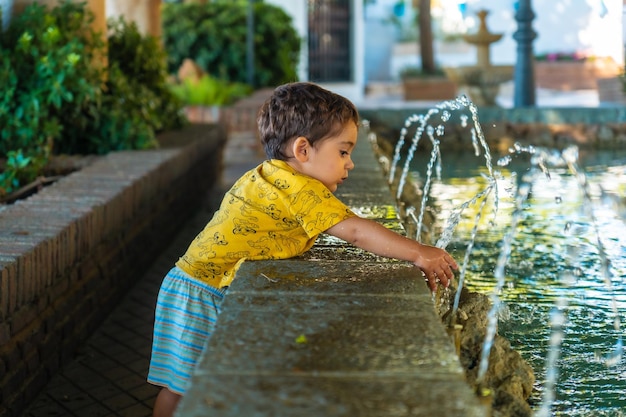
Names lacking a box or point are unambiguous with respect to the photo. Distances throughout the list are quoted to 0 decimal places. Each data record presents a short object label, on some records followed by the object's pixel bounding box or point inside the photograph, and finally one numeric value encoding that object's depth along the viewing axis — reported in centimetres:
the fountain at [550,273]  248
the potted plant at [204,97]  1009
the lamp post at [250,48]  1180
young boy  246
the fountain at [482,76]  1390
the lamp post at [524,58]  1024
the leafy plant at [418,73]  1811
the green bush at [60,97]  520
